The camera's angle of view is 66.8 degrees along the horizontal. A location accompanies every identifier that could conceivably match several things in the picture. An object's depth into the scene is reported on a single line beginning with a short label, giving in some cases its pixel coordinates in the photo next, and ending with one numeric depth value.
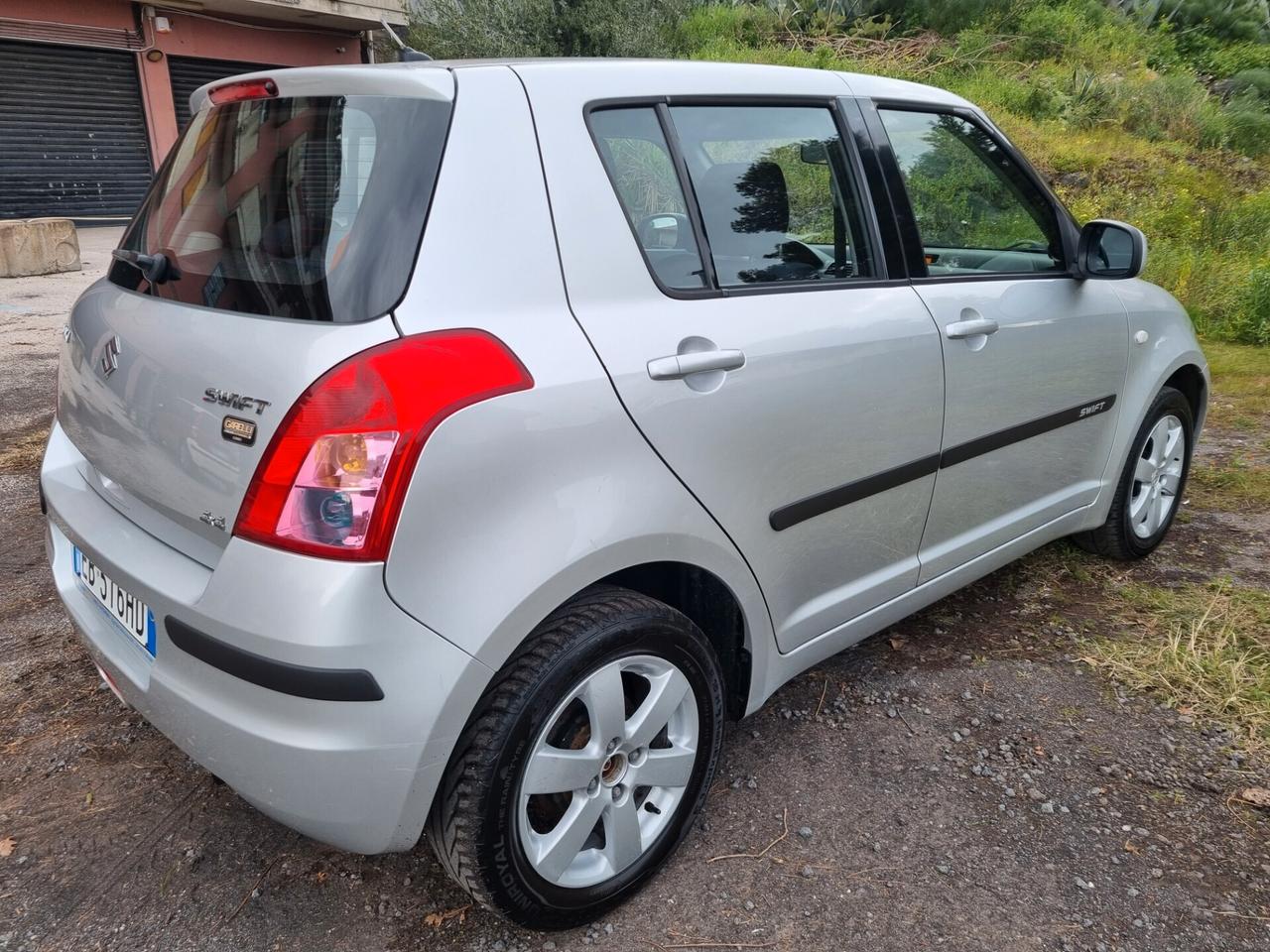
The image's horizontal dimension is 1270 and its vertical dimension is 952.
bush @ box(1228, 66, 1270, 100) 15.52
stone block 9.35
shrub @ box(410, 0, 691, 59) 13.94
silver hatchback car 1.60
